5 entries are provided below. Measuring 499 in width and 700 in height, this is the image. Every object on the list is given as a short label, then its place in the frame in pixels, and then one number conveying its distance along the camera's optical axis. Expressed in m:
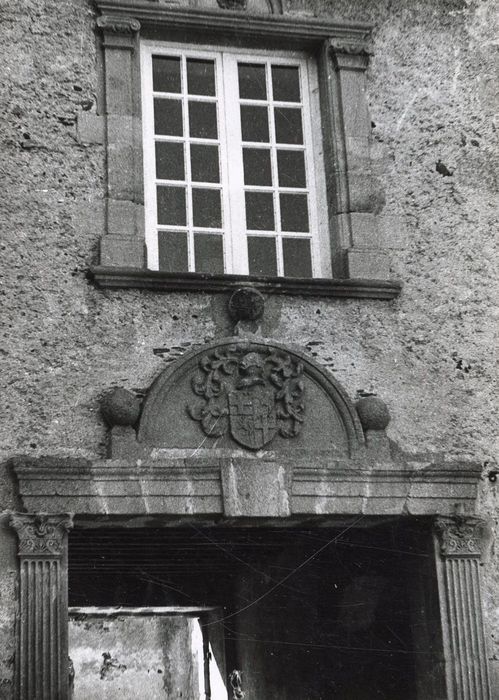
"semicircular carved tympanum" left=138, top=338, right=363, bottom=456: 6.51
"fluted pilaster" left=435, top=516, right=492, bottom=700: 6.42
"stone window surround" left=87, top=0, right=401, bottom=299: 6.79
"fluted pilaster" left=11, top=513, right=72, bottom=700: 5.84
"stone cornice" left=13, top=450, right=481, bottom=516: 6.19
